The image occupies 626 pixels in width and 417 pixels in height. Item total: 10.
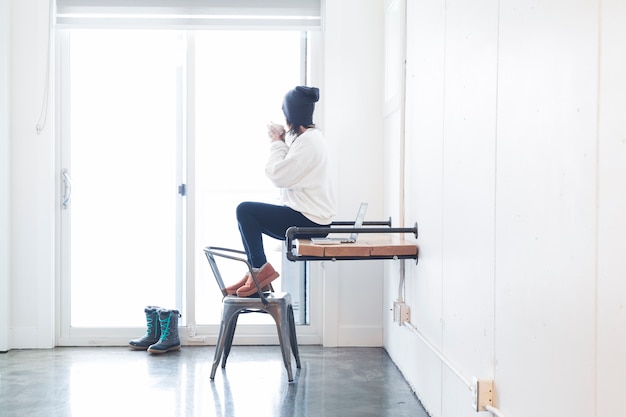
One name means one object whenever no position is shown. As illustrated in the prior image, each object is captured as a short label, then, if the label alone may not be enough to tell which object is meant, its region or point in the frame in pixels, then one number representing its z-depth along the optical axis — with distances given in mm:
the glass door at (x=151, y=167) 4434
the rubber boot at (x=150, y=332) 4199
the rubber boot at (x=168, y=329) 4125
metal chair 3463
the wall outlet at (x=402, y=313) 3316
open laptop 3178
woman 3547
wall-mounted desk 3029
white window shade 4312
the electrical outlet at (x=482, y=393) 2006
